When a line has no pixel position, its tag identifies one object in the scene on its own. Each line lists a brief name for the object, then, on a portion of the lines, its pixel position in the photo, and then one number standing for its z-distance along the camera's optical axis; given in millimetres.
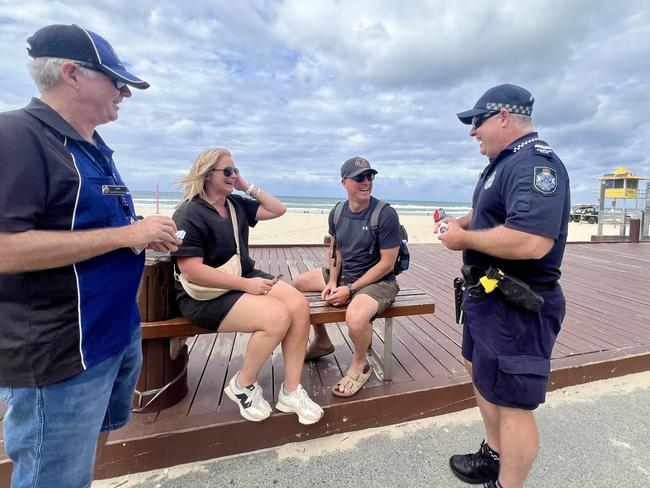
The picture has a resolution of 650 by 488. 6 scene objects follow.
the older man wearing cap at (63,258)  984
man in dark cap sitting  2238
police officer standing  1343
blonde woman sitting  1909
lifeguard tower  11070
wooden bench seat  1922
